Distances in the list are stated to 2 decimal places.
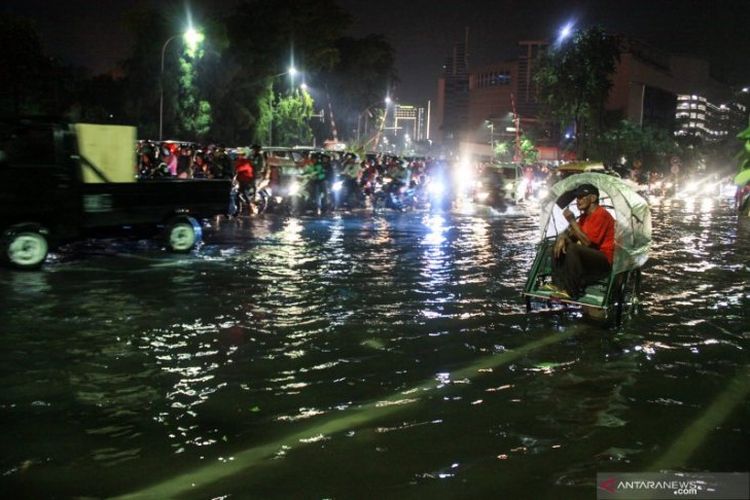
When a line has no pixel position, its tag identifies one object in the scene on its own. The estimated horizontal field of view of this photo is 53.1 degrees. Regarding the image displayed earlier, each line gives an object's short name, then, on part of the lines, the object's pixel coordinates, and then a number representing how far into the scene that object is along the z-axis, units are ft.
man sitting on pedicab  28.19
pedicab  28.07
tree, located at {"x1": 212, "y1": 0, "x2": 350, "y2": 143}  165.27
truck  36.86
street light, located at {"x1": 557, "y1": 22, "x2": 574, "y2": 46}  187.71
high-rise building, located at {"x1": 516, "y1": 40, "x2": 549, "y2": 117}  435.53
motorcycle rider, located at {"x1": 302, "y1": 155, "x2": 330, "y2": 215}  78.79
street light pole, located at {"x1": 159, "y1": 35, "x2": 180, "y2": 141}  121.89
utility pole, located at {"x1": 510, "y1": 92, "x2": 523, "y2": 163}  267.18
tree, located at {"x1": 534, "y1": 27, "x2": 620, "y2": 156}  186.29
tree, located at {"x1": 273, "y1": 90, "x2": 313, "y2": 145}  183.32
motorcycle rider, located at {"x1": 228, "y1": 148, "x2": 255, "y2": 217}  69.15
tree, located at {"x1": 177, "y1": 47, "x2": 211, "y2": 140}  143.13
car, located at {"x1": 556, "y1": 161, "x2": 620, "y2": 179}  57.32
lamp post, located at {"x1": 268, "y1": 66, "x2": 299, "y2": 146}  173.21
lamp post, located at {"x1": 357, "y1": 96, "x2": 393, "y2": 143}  242.37
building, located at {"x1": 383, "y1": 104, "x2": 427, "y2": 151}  514.93
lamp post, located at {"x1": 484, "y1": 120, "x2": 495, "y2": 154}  350.68
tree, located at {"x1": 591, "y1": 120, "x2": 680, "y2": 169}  221.66
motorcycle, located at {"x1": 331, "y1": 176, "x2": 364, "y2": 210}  84.29
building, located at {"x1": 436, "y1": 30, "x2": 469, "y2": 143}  599.16
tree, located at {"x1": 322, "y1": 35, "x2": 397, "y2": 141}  231.30
